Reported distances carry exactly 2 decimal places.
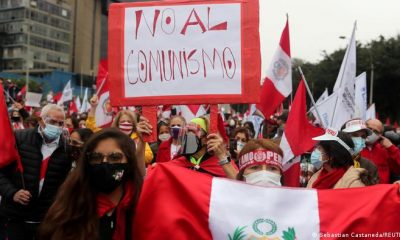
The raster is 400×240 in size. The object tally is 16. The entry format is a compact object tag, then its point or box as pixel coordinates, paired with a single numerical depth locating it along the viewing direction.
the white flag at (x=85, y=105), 18.12
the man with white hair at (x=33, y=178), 4.17
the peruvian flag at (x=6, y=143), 4.14
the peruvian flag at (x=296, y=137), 5.39
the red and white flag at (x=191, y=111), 8.64
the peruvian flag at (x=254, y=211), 2.62
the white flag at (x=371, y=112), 12.89
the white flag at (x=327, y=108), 8.09
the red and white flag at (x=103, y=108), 7.74
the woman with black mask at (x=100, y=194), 2.51
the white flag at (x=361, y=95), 9.10
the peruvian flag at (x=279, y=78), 6.94
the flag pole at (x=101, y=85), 8.70
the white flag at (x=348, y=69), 7.06
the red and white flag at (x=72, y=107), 17.77
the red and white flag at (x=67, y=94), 17.45
